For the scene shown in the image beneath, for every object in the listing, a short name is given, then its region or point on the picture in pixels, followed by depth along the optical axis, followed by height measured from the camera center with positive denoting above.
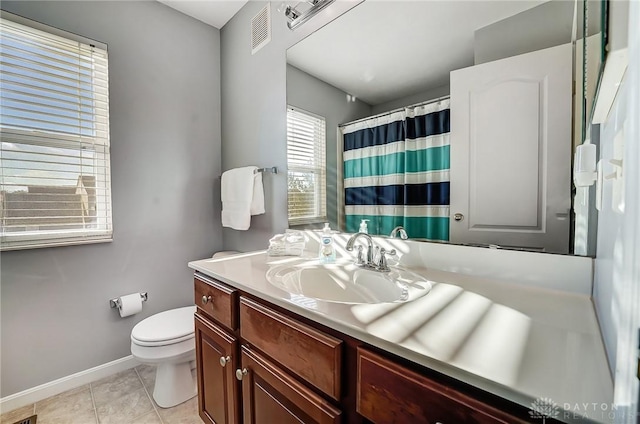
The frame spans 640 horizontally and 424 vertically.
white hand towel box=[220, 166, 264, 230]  1.82 +0.05
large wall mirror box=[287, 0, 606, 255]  0.82 +0.30
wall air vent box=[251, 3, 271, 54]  1.77 +1.16
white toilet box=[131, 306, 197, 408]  1.42 -0.78
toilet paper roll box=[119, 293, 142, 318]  1.76 -0.65
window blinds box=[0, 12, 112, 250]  1.45 +0.39
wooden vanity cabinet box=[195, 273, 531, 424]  0.49 -0.42
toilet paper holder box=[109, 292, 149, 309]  1.77 -0.64
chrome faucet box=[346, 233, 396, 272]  1.04 -0.22
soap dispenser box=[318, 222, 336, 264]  1.24 -0.22
